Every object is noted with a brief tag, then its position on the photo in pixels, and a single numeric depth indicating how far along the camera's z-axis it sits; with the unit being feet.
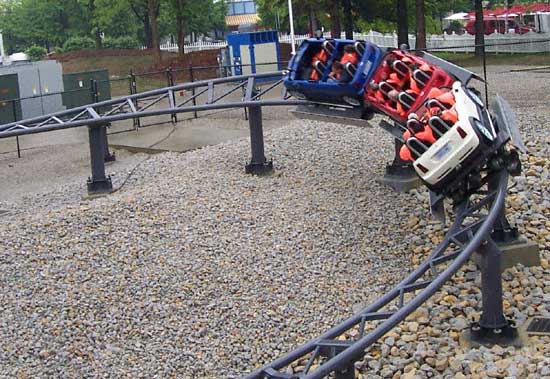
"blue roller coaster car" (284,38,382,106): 40.96
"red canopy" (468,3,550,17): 184.23
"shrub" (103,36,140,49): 241.35
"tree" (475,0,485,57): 135.95
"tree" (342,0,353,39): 133.08
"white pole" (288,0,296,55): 107.86
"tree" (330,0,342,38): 136.26
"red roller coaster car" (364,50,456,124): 38.09
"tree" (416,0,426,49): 131.64
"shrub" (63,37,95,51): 229.04
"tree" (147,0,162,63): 164.76
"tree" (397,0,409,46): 130.62
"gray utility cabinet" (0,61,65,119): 97.66
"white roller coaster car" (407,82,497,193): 32.94
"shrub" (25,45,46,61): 218.79
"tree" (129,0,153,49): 186.10
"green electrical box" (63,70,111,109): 98.12
